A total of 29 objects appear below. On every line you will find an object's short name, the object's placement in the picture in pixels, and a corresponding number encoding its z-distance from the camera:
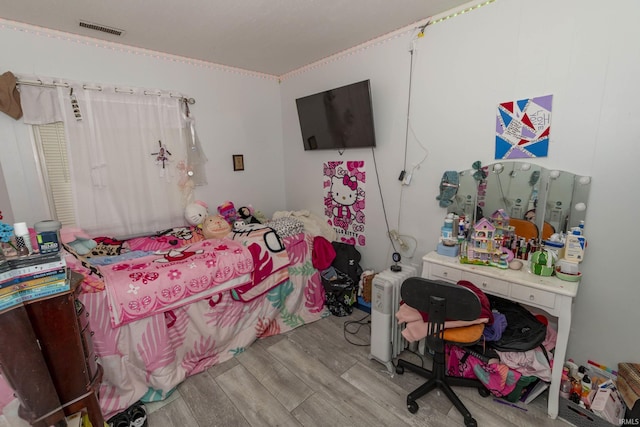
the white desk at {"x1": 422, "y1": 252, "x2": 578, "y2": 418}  1.55
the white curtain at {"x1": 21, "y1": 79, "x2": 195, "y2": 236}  2.20
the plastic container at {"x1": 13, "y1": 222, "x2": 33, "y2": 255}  1.00
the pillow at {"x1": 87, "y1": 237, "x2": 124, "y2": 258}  2.17
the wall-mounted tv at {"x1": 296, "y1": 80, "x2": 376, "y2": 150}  2.41
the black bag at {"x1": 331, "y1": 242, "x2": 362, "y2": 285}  2.85
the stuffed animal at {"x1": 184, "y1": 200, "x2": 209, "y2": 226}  2.69
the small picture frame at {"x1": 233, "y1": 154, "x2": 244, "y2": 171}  3.15
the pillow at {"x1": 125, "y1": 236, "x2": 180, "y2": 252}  2.32
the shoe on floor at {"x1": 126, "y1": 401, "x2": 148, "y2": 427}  1.63
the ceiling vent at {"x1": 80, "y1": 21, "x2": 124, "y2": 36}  2.00
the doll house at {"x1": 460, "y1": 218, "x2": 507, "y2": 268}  1.88
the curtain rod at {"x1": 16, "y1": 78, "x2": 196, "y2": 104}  1.99
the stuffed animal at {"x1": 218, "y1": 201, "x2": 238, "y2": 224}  2.89
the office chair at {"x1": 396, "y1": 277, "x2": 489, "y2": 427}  1.48
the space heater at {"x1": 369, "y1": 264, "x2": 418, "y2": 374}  2.01
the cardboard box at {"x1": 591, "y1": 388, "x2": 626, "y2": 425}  1.53
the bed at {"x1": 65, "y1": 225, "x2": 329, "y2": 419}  1.71
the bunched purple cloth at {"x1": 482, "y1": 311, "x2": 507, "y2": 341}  1.77
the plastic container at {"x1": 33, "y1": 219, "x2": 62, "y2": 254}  1.04
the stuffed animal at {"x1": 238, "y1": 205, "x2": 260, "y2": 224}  3.04
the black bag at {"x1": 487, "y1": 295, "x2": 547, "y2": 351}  1.70
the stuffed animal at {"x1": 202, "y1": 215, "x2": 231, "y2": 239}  2.57
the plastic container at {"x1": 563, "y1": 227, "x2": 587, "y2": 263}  1.62
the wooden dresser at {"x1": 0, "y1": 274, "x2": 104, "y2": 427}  0.93
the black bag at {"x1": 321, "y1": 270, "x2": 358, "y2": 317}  2.75
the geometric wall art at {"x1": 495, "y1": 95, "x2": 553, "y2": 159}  1.75
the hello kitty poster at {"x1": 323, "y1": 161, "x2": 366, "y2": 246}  2.81
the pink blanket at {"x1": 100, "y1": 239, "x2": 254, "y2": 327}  1.74
